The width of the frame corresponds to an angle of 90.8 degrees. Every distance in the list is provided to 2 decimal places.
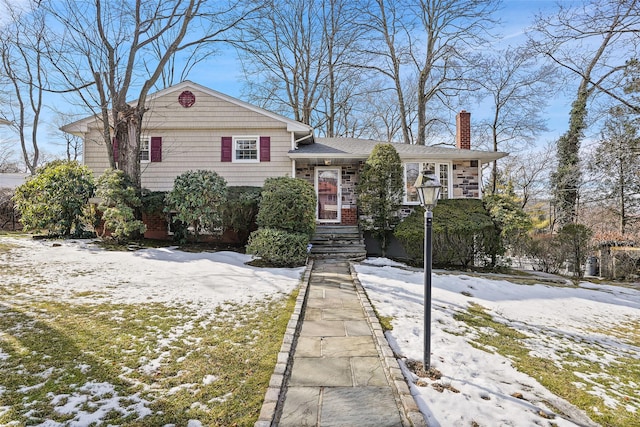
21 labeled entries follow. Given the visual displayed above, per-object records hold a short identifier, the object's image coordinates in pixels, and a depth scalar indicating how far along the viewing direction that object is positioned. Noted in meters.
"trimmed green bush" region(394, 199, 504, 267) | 8.77
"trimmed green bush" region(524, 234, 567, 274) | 9.18
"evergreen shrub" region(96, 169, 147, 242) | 8.52
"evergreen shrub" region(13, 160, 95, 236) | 8.71
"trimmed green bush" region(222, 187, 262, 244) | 9.14
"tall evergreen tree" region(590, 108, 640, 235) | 8.73
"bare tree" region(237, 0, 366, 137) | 17.84
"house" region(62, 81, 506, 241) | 11.23
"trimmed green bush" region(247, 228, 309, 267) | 7.29
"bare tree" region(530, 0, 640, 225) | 6.54
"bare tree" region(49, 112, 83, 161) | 22.96
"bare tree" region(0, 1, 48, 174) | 11.99
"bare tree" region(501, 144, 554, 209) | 18.75
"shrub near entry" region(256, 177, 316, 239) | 7.82
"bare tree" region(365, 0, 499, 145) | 15.65
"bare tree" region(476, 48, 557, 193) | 16.91
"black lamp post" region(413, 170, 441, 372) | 3.09
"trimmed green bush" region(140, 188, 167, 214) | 9.51
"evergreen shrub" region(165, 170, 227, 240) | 8.63
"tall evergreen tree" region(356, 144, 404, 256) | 9.79
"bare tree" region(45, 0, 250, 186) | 9.96
